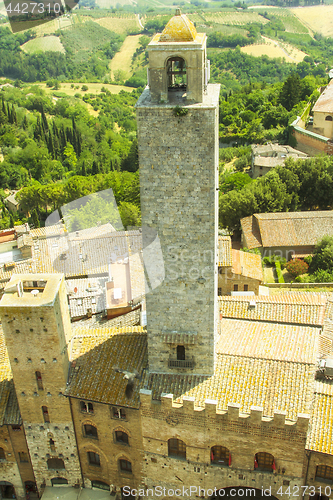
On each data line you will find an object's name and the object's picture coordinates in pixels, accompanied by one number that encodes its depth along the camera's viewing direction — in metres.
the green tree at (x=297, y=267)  44.81
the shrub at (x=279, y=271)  45.09
